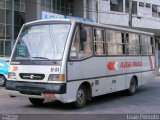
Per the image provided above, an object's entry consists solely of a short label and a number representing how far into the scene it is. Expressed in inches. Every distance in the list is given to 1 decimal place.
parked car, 808.3
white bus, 446.3
